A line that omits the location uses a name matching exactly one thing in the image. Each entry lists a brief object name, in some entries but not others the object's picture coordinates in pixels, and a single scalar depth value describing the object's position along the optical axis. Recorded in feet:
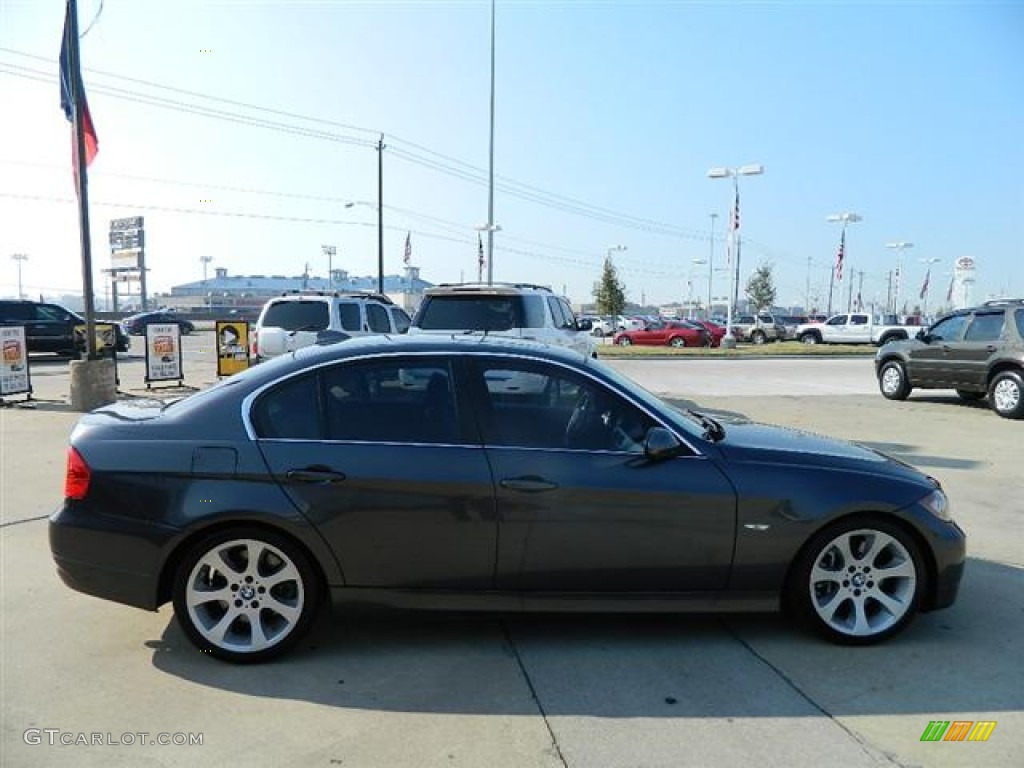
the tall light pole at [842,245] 161.59
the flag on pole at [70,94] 39.29
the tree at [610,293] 195.21
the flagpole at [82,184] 39.01
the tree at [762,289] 241.35
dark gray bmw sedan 12.09
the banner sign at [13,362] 41.06
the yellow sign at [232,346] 55.52
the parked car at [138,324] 151.27
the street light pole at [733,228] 111.14
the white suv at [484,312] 31.48
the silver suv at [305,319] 38.96
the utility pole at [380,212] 132.98
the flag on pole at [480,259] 149.28
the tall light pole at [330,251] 316.40
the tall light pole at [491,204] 107.94
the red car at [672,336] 122.42
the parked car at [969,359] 39.58
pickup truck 128.57
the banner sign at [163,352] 49.80
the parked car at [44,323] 77.71
